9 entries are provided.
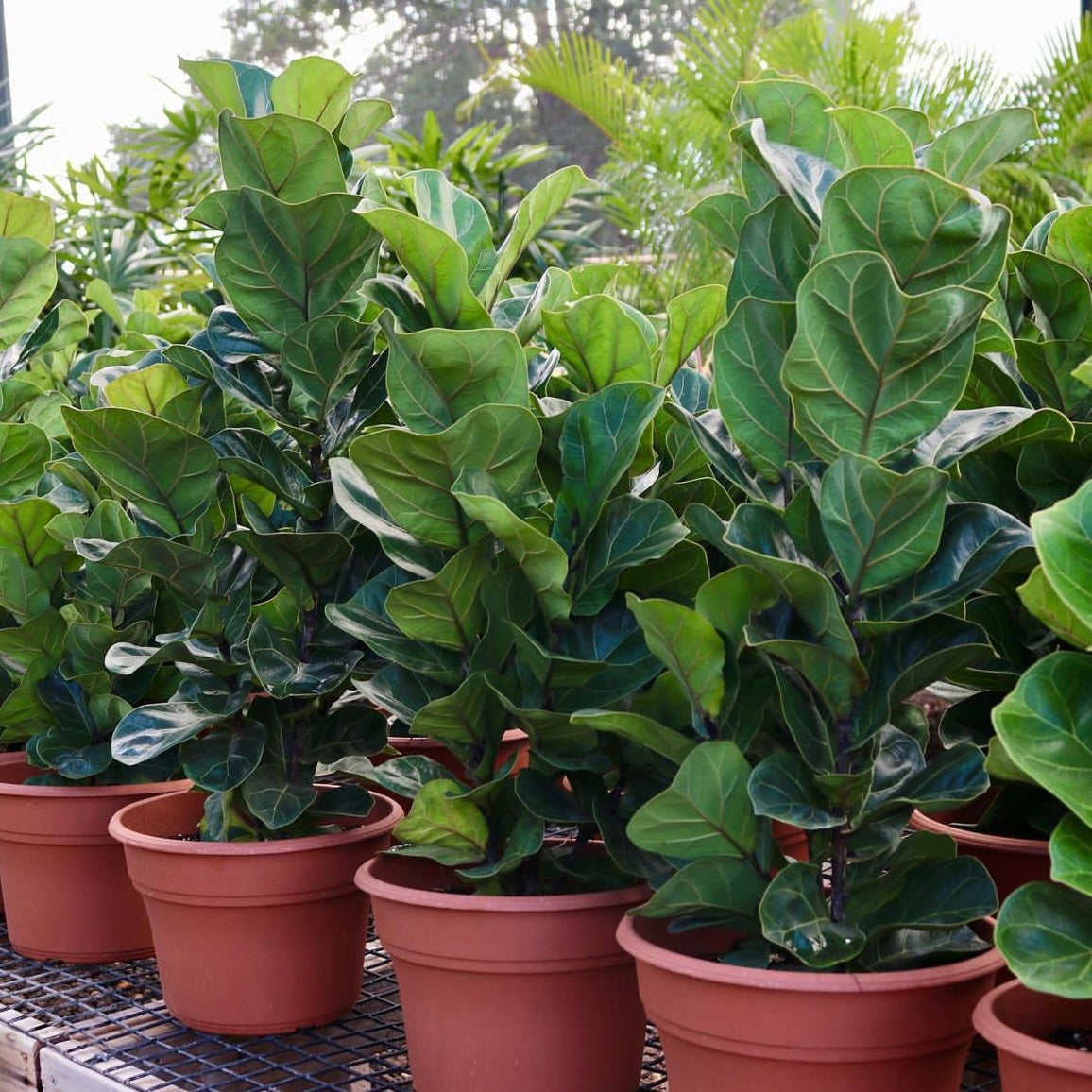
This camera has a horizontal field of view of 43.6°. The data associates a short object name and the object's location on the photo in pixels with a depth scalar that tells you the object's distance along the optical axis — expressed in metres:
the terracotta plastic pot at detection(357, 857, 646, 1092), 1.01
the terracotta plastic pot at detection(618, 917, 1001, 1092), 0.82
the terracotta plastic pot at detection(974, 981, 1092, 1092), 0.70
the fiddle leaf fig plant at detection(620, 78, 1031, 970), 0.82
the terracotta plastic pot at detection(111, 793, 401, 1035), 1.22
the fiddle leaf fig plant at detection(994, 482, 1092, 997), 0.72
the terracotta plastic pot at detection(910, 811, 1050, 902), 1.07
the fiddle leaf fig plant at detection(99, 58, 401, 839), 1.16
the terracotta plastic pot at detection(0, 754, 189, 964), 1.45
